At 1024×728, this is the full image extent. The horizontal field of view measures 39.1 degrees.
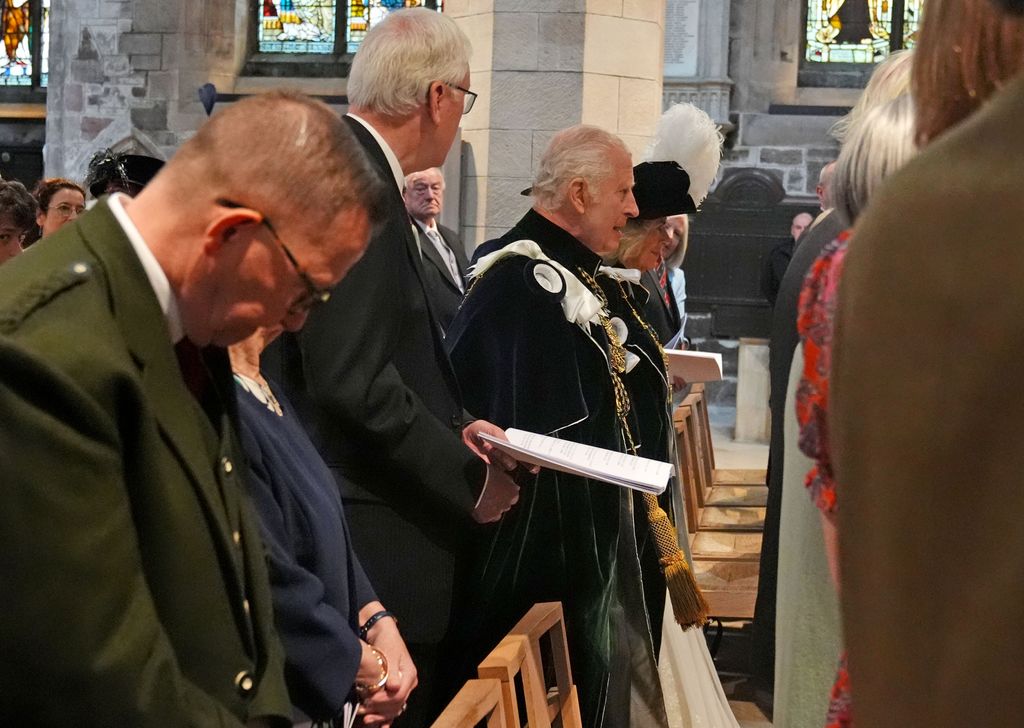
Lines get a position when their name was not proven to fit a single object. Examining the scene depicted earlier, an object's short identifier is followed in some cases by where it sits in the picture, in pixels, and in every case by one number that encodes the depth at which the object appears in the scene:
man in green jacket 1.25
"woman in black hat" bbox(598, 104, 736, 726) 3.43
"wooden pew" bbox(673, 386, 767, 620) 4.51
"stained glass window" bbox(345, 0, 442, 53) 12.84
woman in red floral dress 1.43
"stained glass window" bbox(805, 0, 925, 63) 12.12
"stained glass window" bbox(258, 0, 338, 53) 12.74
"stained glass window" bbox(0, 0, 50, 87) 13.88
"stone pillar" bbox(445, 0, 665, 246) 5.31
